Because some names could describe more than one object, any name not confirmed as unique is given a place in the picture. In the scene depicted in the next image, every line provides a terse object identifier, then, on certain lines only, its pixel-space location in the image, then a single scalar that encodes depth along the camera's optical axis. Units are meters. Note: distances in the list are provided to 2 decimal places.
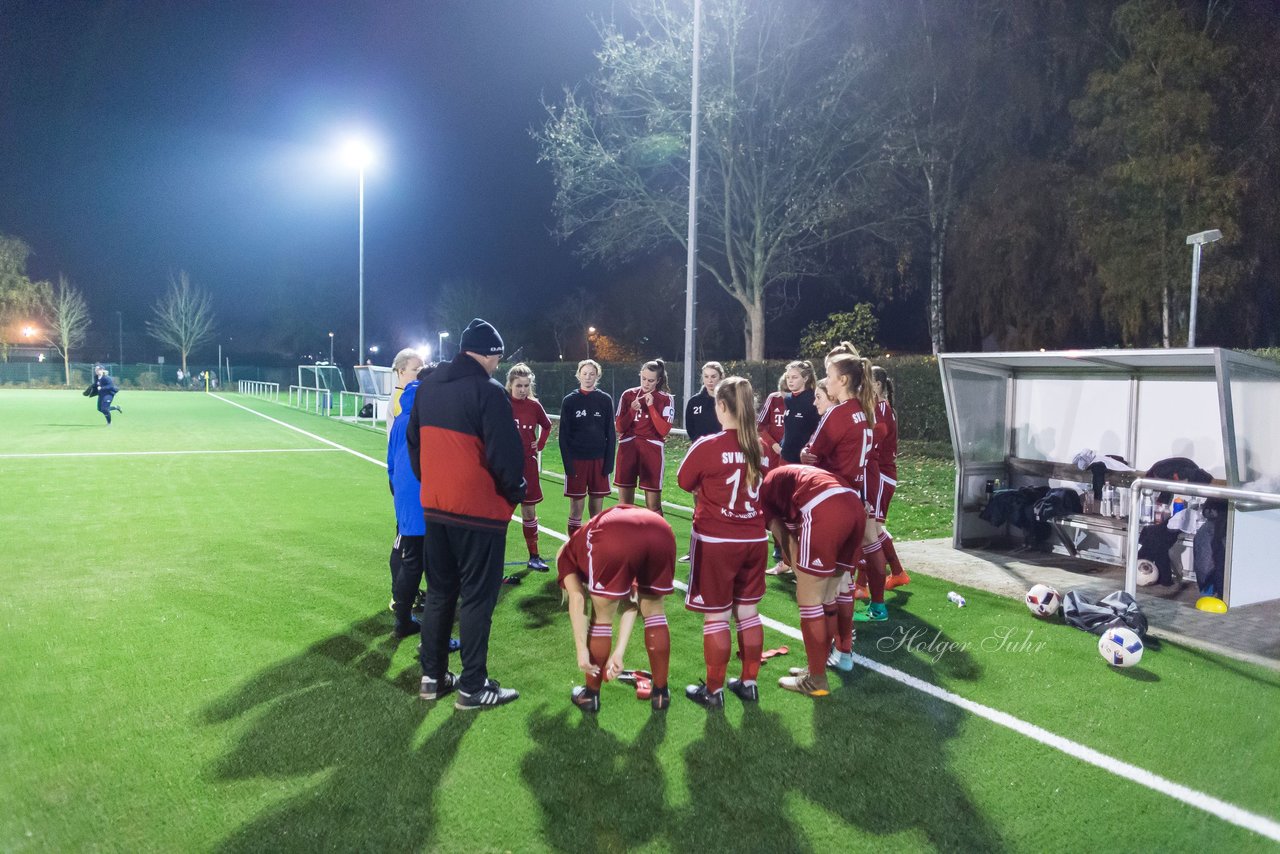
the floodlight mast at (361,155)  27.61
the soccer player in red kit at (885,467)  6.02
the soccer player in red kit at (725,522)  4.06
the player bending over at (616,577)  3.86
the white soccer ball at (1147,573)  6.84
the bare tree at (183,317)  68.81
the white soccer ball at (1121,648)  4.81
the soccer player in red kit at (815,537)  4.22
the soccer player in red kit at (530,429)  7.01
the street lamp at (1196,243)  15.57
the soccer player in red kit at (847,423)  5.02
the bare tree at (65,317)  62.50
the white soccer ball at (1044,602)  5.82
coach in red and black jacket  4.07
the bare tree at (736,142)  23.16
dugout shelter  6.05
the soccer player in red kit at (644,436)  7.45
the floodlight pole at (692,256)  12.69
